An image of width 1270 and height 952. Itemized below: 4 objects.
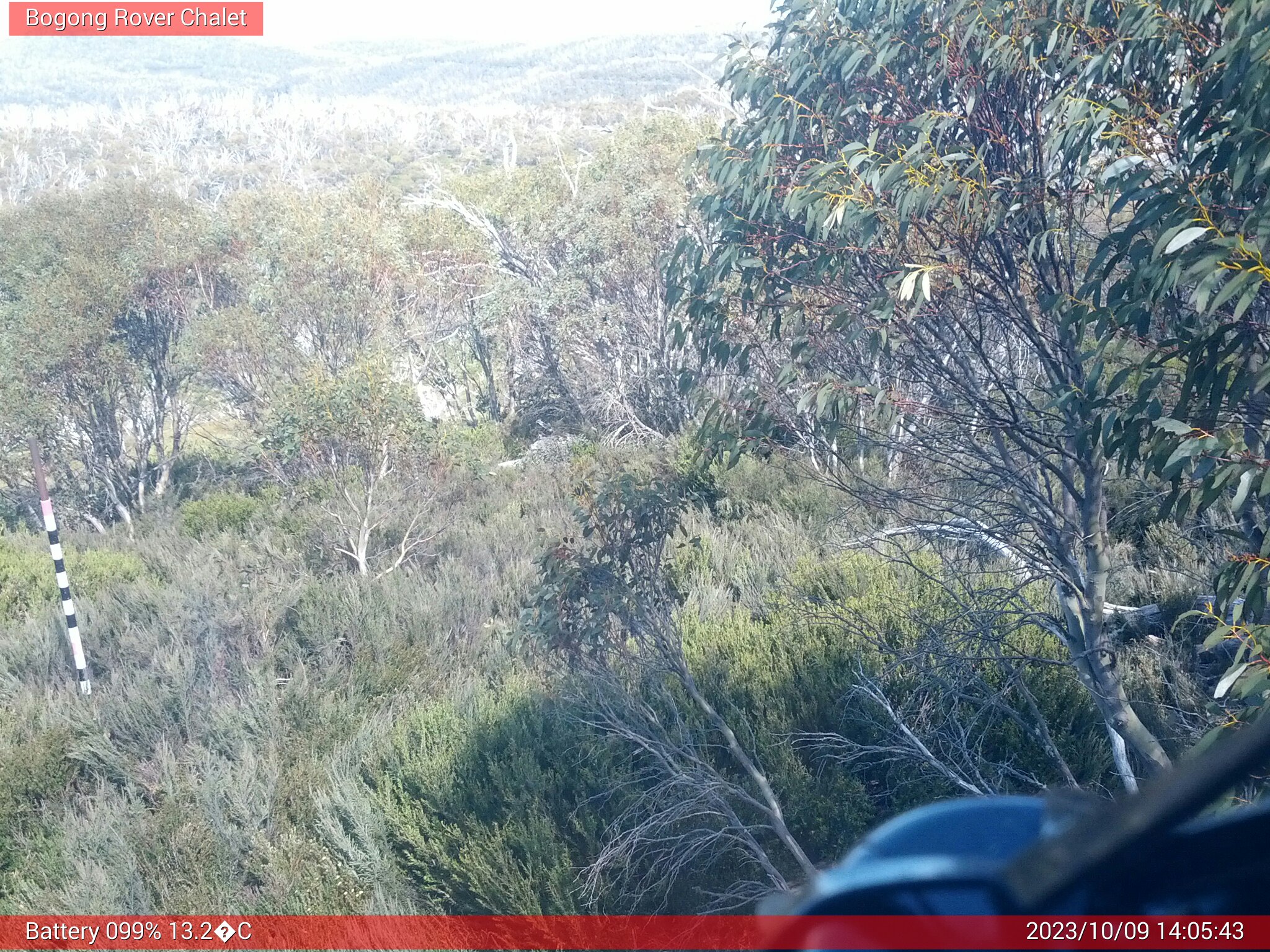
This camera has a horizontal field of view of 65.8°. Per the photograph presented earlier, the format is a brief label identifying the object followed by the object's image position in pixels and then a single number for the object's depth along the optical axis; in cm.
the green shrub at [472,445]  1247
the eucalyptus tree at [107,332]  1327
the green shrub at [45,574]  935
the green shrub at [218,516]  1198
